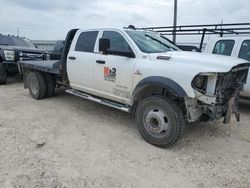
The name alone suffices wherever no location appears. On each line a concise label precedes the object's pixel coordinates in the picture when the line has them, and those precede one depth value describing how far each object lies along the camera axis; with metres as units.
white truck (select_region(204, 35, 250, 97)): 4.83
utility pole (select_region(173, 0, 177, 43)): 9.94
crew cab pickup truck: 2.91
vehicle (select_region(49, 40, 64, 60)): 7.41
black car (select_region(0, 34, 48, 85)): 7.09
